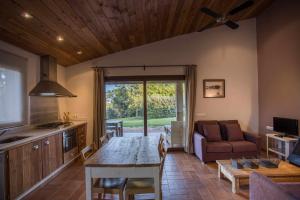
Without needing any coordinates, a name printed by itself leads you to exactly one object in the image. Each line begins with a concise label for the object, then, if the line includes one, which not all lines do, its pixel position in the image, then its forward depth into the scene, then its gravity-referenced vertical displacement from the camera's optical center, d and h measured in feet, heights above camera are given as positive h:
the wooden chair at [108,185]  5.81 -3.22
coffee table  7.57 -3.58
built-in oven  10.51 -2.96
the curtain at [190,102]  13.30 +0.08
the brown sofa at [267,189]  4.06 -2.60
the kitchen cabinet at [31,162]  6.57 -2.99
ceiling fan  7.18 +4.50
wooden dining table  5.37 -2.20
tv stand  10.36 -3.12
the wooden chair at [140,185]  5.81 -3.22
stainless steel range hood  9.89 +1.52
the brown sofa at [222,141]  11.16 -3.01
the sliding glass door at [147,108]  14.09 -0.45
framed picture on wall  13.88 +1.34
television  10.49 -1.69
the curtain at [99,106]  13.44 -0.21
